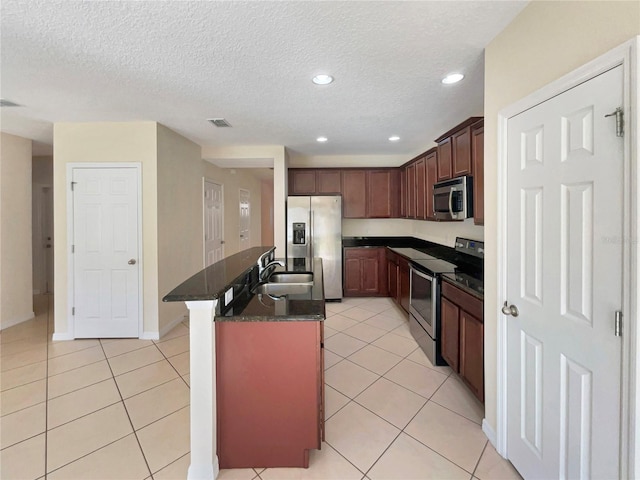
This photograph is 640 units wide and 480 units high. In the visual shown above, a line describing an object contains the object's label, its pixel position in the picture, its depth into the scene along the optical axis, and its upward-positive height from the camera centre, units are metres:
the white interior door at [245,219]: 6.54 +0.43
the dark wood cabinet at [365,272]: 4.68 -0.59
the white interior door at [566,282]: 1.00 -0.20
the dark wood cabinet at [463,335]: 1.93 -0.76
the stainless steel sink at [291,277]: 2.56 -0.37
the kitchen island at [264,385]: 1.49 -0.79
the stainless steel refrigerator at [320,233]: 4.42 +0.06
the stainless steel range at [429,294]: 2.57 -0.58
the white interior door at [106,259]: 3.19 -0.25
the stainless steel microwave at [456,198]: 2.62 +0.38
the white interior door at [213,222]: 4.66 +0.26
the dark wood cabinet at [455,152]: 2.54 +0.84
